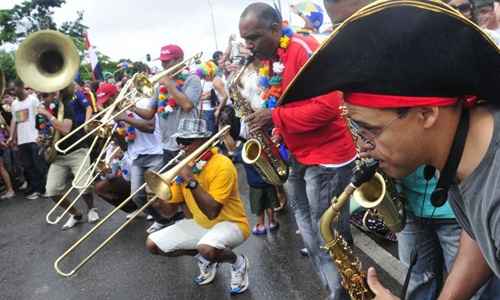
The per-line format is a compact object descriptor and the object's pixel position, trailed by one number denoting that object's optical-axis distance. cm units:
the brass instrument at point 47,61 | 578
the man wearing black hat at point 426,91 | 107
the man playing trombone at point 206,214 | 348
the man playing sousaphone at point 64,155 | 575
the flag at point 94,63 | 1072
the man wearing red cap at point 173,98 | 469
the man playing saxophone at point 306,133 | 276
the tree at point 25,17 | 3535
